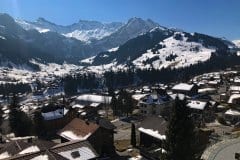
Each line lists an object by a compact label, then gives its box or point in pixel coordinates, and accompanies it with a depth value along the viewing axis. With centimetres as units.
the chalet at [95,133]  4139
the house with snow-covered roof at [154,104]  7775
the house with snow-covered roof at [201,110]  6813
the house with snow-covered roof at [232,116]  6484
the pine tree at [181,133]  2341
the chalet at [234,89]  9791
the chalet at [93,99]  10837
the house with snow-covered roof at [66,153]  2786
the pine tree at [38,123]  5760
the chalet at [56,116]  6604
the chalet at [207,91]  10966
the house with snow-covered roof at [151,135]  4057
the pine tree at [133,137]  4700
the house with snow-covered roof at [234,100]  8221
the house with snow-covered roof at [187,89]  10603
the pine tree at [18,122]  5422
